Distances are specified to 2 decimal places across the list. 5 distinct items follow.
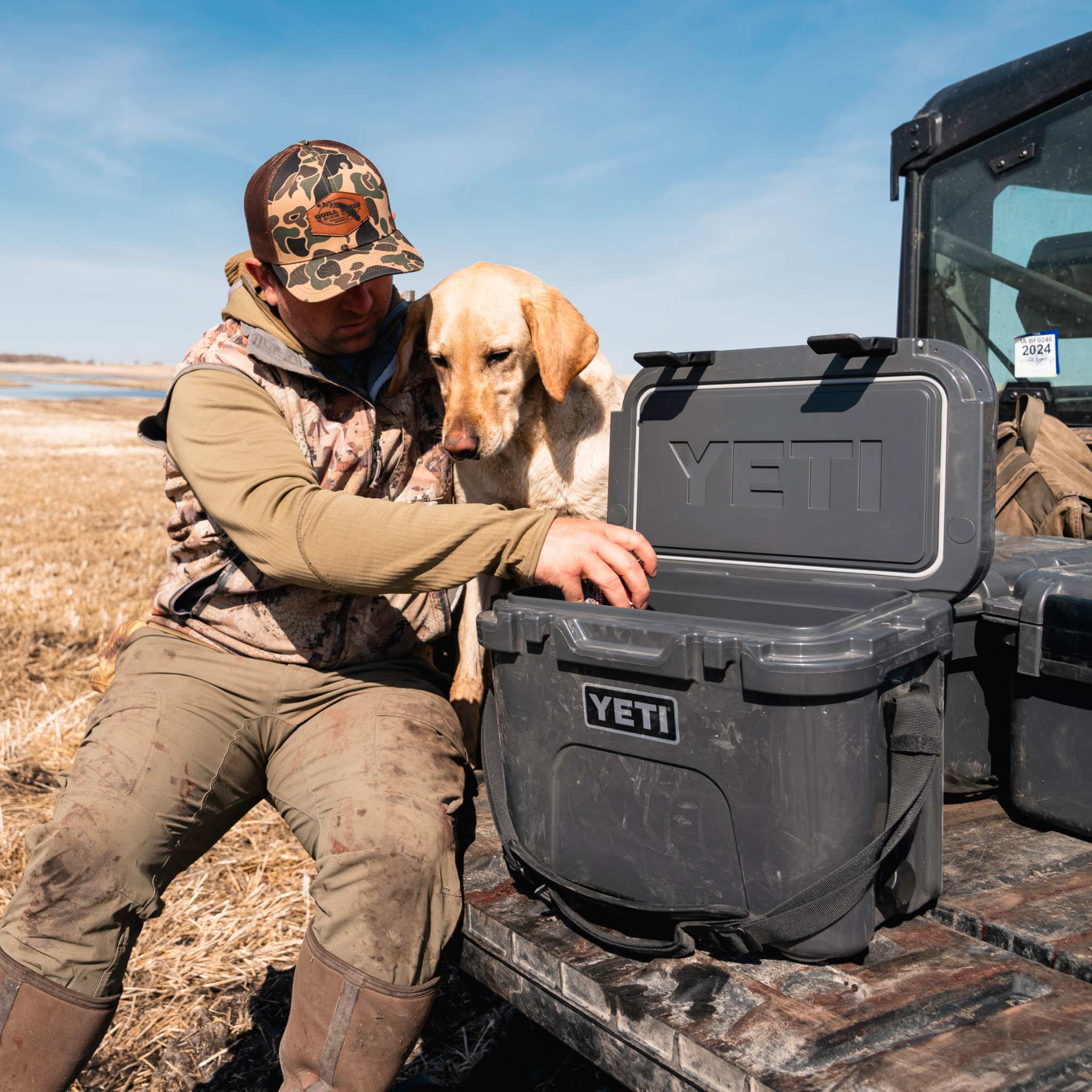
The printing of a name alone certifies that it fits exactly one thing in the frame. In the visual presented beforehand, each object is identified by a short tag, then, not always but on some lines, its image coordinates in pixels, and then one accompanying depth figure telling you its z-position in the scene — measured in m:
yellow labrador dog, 2.88
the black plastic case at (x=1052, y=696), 1.71
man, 1.80
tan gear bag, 2.61
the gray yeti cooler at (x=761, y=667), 1.44
